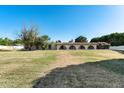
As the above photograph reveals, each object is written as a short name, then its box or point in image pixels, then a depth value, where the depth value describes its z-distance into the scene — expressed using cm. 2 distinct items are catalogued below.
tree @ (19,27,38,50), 1774
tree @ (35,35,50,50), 1792
